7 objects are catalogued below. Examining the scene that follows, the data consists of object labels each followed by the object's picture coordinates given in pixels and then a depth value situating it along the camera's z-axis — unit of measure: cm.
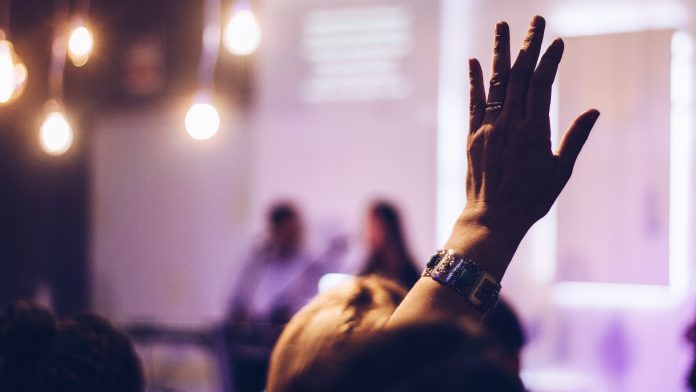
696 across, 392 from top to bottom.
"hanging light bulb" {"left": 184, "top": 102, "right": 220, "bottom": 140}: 363
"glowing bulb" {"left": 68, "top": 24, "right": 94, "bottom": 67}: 357
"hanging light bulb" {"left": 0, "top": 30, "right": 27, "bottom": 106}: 349
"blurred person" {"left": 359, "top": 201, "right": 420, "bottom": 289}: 435
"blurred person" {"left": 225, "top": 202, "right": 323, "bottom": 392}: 438
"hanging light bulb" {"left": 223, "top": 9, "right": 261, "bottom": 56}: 324
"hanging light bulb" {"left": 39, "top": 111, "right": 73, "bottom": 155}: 381
